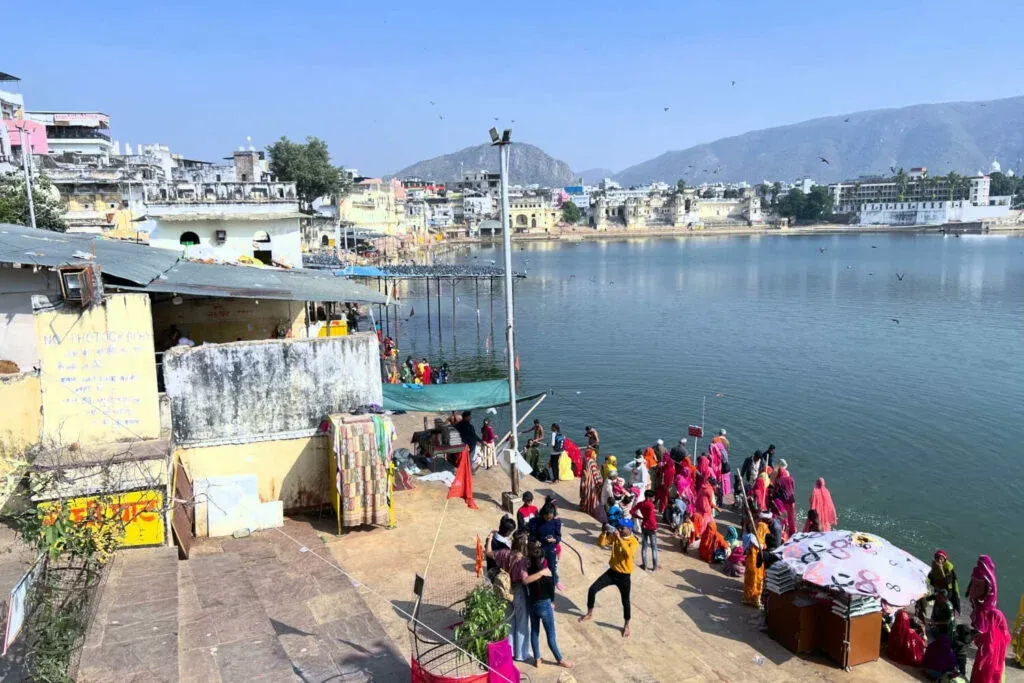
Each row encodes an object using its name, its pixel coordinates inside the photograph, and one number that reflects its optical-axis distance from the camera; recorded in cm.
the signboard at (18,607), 466
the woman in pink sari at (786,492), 1090
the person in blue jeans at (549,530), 717
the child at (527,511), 785
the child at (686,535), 995
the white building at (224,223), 1902
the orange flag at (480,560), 781
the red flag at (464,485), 1034
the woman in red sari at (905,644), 738
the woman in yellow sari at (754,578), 824
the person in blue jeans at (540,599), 616
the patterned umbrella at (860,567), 666
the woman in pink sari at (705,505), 1002
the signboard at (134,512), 721
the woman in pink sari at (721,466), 1260
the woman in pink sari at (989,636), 695
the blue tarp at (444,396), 1291
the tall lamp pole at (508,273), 998
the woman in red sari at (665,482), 1123
